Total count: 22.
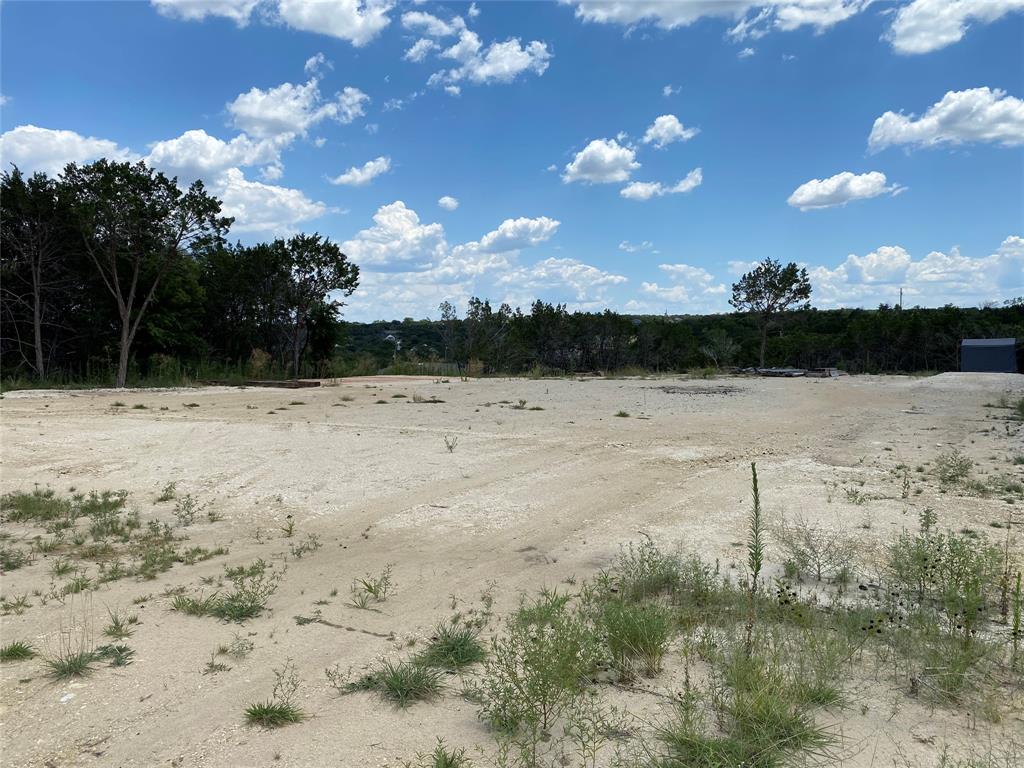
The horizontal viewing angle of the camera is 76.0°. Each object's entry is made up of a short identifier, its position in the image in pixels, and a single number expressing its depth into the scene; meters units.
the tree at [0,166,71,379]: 19.11
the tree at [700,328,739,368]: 40.78
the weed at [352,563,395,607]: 4.19
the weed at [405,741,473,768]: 2.37
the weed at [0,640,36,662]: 3.24
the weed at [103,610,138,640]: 3.52
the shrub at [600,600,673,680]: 3.15
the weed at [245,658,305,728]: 2.73
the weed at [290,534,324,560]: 5.02
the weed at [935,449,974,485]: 6.83
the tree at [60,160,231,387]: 18.27
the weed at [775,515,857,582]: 4.47
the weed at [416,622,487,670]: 3.24
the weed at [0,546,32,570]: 4.54
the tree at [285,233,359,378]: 27.06
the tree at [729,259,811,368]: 41.66
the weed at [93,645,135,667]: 3.22
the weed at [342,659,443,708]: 2.94
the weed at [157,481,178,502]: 6.47
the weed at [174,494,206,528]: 5.84
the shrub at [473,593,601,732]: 2.71
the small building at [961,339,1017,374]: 33.69
